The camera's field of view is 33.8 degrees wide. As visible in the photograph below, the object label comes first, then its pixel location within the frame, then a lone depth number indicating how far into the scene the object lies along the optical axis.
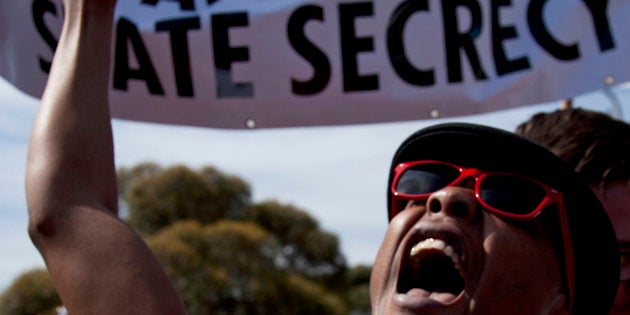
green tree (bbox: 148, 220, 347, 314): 22.92
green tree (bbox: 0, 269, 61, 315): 23.52
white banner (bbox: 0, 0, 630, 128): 3.26
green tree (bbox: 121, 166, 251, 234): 27.19
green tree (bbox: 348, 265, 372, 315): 28.78
